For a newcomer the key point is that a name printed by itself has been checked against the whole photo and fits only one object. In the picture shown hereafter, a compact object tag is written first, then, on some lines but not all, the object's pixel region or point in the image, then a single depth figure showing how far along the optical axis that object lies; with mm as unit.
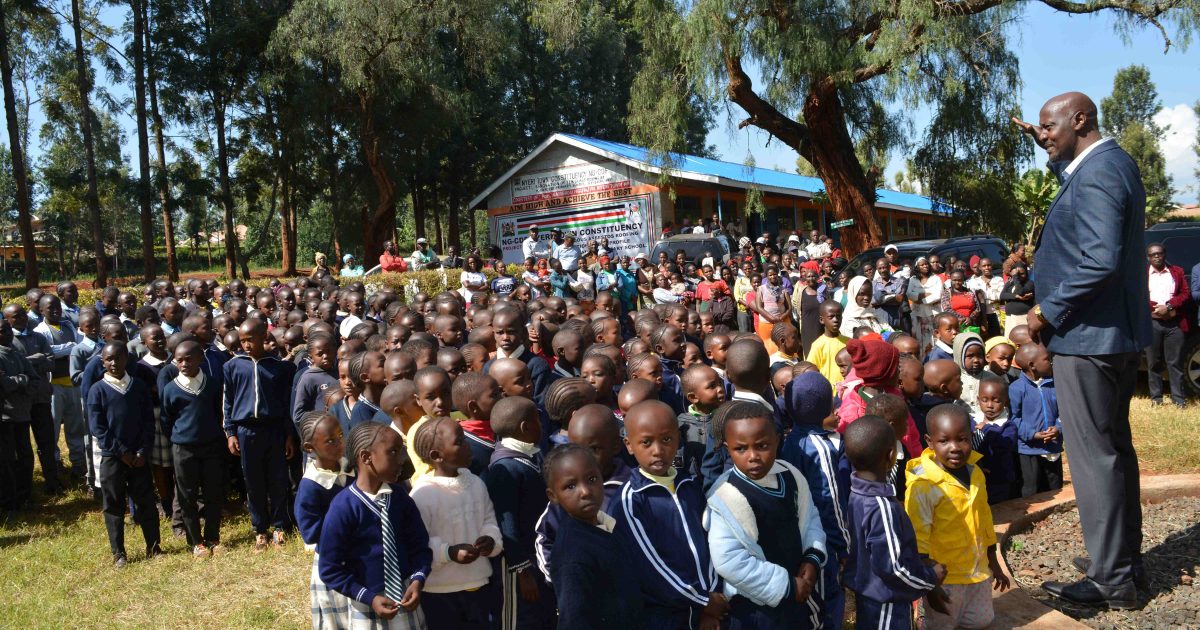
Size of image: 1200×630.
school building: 23328
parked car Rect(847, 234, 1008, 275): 12109
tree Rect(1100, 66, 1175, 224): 56156
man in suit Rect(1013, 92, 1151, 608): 3547
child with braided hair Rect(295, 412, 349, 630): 3373
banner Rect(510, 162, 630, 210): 24016
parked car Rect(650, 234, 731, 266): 17500
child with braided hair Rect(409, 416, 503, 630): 3369
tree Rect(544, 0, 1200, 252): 15445
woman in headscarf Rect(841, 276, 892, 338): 9180
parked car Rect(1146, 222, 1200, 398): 7902
